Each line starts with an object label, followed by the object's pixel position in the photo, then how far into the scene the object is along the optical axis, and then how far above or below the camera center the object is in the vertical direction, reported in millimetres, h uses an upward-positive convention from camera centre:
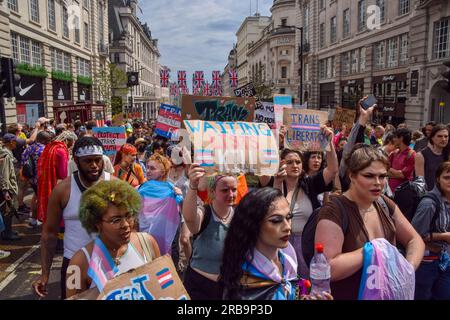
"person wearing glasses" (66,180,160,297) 2254 -678
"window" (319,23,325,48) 40500 +8886
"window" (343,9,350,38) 33634 +8419
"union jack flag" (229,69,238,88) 23258 +2573
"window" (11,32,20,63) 20203 +3991
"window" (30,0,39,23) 22844 +6706
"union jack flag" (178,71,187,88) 17156 +1906
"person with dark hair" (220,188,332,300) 2129 -769
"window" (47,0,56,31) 25947 +7305
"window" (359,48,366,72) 30698 +4753
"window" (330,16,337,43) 37031 +8670
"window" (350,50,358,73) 32438 +4914
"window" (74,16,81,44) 32287 +7865
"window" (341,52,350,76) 34281 +5034
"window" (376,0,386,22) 27222 +7843
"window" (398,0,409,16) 24230 +7067
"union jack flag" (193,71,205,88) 18766 +2039
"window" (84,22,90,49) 36159 +8085
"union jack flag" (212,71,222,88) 23422 +2532
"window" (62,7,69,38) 29391 +7616
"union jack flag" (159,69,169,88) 27742 +3042
